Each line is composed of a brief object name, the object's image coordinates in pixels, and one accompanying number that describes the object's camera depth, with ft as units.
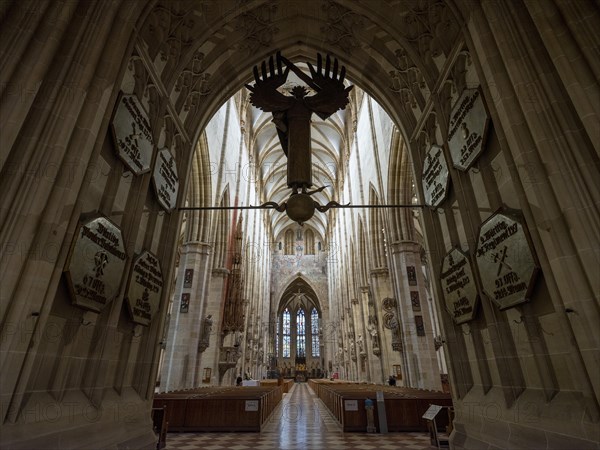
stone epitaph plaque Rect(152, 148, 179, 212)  16.24
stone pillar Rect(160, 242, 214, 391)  38.81
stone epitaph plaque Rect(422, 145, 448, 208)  16.10
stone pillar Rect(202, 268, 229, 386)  46.75
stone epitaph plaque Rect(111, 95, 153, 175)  13.16
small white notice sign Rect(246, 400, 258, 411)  23.77
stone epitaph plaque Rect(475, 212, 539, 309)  10.22
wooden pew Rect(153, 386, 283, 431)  23.56
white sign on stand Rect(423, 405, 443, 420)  16.29
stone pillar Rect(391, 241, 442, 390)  38.06
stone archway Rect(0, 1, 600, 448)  8.88
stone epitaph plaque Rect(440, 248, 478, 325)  13.30
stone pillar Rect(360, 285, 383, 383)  51.16
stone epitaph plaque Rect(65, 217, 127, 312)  10.47
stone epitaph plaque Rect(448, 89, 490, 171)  12.89
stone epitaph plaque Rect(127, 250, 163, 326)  13.78
